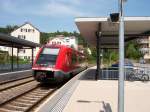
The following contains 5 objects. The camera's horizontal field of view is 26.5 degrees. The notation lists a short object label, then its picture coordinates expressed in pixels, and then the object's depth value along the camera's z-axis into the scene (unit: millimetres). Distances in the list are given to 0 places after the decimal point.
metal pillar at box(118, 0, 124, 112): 7438
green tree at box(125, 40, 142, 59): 93412
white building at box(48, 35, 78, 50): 105800
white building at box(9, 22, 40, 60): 96312
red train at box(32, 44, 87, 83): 20156
